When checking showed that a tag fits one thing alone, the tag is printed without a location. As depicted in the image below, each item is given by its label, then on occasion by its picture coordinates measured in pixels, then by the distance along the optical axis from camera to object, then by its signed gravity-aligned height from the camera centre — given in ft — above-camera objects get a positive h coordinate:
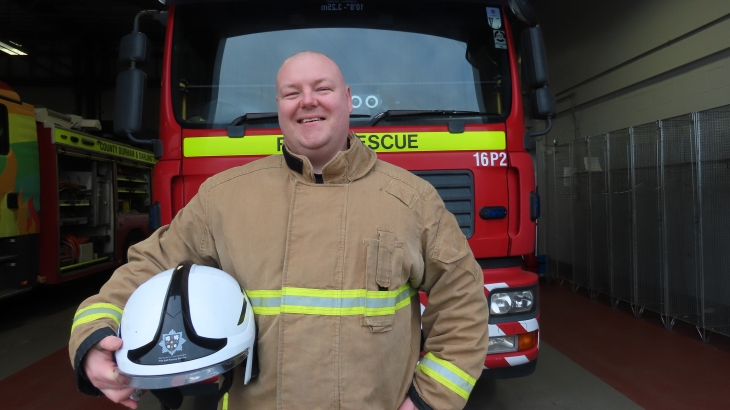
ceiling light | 38.99 +11.95
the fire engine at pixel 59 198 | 20.76 +0.58
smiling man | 4.51 -0.57
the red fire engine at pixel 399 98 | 10.03 +2.02
